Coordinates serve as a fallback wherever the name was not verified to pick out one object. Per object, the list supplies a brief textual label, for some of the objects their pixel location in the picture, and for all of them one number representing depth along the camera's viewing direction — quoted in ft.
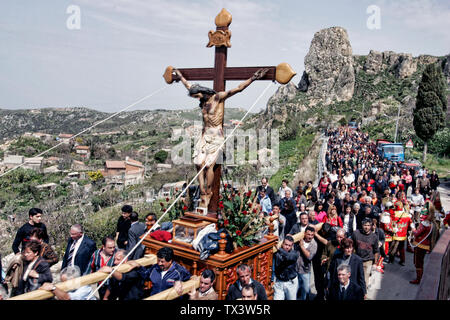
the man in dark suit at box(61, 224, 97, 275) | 17.74
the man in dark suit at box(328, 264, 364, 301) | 15.17
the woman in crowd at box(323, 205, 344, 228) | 24.44
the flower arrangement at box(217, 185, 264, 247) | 16.76
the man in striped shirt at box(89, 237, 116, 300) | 16.03
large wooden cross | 19.07
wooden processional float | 15.40
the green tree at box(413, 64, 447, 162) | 118.73
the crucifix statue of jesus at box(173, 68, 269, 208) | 18.76
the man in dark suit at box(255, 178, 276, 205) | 31.24
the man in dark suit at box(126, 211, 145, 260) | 19.98
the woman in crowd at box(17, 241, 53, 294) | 15.23
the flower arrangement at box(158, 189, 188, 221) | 21.02
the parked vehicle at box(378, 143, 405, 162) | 92.43
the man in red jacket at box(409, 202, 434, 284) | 23.38
